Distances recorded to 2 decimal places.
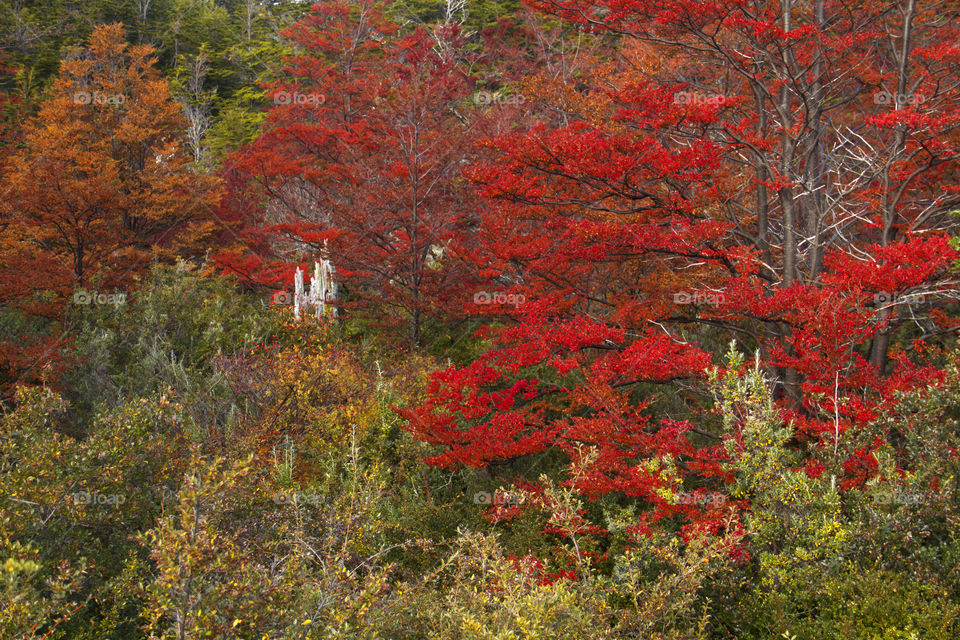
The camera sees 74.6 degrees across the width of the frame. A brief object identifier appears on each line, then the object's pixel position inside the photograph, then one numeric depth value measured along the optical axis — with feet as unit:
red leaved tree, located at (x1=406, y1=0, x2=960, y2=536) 16.94
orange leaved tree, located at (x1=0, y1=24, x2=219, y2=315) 33.73
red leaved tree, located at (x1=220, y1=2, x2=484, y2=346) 34.73
